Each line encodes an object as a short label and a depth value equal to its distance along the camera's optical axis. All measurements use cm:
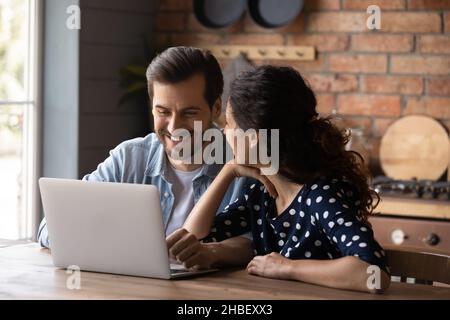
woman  333
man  411
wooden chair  356
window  626
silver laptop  320
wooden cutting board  620
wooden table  308
